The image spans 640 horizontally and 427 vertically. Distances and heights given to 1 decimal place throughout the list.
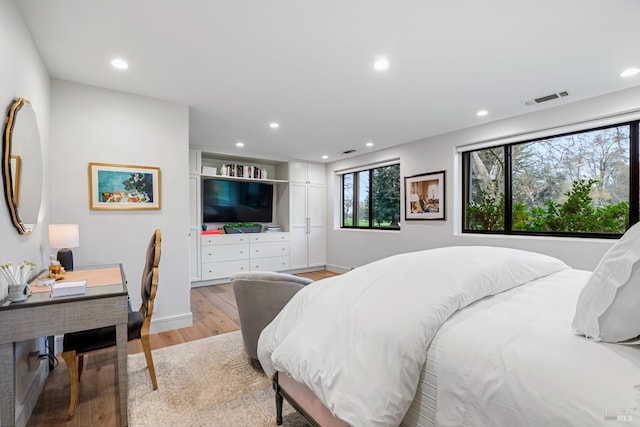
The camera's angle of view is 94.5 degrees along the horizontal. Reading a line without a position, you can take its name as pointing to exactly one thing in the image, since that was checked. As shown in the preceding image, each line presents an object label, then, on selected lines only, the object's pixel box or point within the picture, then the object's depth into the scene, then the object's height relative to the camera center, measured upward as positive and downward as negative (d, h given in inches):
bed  31.2 -17.9
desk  54.6 -21.1
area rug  66.9 -46.3
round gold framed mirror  63.1 +12.0
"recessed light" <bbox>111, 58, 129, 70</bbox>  89.7 +47.0
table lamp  87.7 -7.2
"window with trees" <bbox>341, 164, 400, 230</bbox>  210.1 +12.0
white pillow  34.9 -10.8
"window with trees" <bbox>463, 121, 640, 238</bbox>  116.3 +12.5
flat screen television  214.8 +10.6
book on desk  61.3 -15.6
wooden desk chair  67.7 -29.2
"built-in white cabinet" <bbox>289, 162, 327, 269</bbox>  239.3 -0.7
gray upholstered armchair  82.8 -22.4
